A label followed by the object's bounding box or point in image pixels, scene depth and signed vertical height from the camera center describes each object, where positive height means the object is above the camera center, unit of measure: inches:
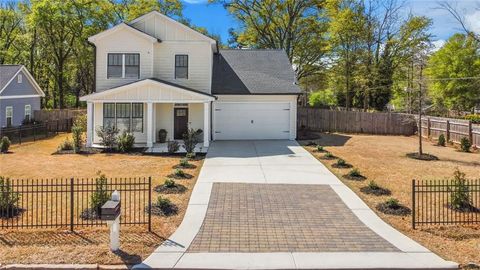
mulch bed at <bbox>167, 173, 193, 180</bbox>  579.2 -81.2
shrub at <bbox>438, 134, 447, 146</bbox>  965.2 -38.2
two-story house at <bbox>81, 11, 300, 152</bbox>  868.0 +67.9
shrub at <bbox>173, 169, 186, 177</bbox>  582.6 -76.1
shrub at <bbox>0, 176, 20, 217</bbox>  394.6 -81.5
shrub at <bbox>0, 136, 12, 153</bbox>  836.6 -57.3
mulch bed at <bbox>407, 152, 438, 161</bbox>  749.3 -62.0
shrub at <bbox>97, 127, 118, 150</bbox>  842.2 -35.3
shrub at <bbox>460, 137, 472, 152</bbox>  867.4 -42.3
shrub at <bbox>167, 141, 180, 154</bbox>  791.1 -52.4
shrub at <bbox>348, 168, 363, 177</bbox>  580.7 -72.1
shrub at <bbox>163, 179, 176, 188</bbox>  507.8 -80.1
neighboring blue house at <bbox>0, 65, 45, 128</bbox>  1182.9 +72.0
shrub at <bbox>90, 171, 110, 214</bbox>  398.8 -77.0
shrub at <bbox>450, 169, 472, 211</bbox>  427.8 -78.2
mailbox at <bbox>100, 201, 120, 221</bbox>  309.3 -71.4
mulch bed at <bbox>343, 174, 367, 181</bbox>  570.3 -78.0
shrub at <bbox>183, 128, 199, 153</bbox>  780.6 -42.2
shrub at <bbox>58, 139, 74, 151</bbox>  843.5 -59.1
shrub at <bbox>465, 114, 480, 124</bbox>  1344.7 +23.0
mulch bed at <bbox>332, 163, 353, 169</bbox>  656.1 -70.9
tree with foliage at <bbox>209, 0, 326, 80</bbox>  1672.0 +399.1
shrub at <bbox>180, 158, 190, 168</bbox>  662.5 -70.2
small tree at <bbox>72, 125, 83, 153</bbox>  824.9 -41.7
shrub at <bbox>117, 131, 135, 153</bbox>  828.6 -48.1
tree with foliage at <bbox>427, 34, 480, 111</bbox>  1979.6 +264.6
